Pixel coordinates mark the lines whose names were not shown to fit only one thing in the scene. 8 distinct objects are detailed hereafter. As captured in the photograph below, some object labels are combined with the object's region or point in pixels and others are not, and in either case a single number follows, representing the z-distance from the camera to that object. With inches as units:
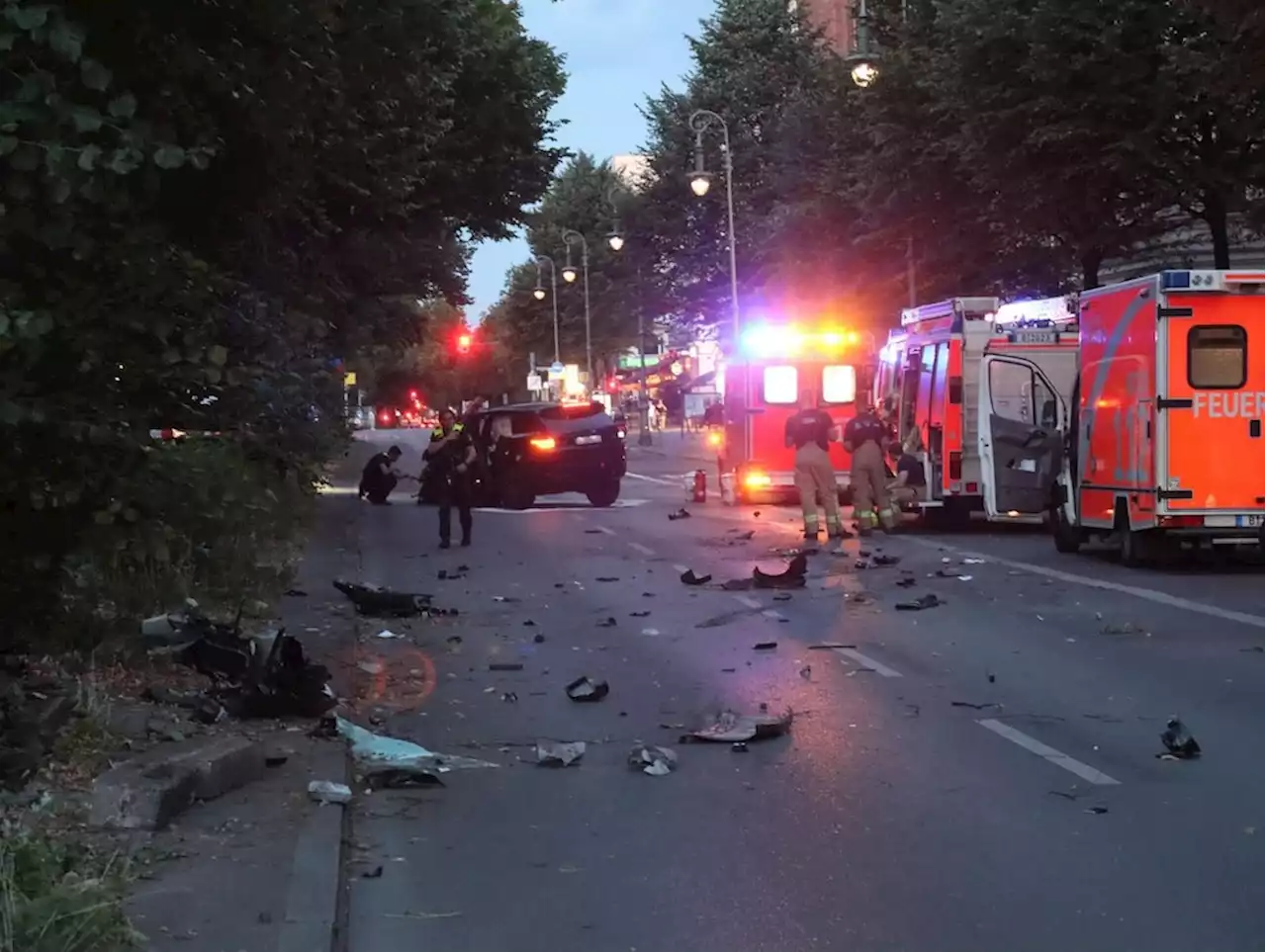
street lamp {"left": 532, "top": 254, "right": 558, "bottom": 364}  3024.9
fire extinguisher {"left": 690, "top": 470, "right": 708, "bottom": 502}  1208.8
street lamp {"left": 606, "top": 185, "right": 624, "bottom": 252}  2001.5
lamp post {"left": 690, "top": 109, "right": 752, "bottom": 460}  1537.9
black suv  1144.8
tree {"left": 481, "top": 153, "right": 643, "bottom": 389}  3297.2
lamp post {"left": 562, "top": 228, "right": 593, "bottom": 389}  2903.5
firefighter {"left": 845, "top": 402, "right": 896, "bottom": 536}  877.2
